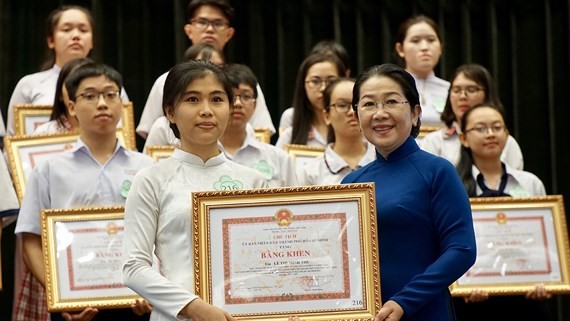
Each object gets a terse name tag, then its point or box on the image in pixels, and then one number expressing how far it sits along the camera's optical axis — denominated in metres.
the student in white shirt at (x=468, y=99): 9.38
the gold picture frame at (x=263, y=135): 9.02
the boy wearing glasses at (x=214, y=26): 9.95
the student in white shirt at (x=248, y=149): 8.02
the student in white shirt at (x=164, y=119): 8.64
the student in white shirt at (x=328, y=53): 10.01
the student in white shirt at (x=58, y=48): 9.57
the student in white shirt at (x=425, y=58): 10.25
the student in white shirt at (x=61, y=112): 8.60
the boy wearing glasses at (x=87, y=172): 7.46
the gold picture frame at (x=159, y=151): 8.17
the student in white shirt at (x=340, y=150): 8.23
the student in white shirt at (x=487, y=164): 8.54
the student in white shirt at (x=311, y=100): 9.34
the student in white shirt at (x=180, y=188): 5.26
